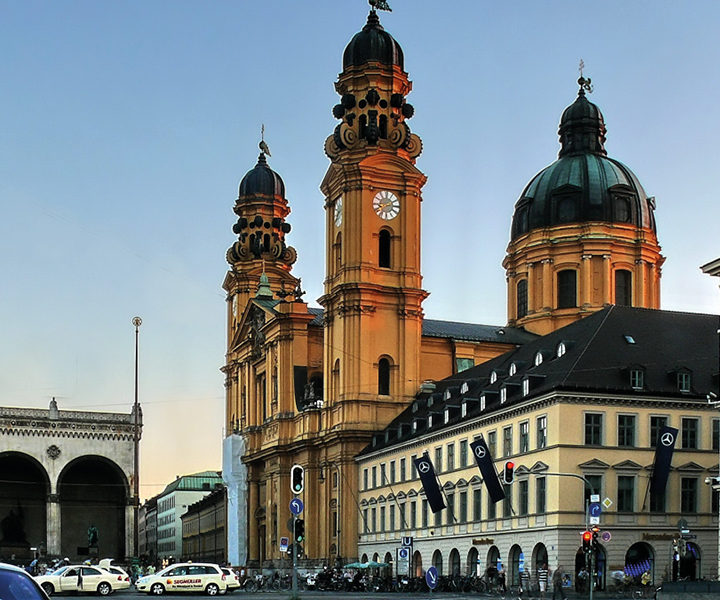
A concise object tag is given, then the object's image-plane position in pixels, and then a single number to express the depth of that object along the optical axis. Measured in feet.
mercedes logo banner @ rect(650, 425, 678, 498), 192.95
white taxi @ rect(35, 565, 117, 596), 177.06
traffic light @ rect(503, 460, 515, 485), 155.33
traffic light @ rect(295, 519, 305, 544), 132.87
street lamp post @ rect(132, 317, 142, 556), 303.89
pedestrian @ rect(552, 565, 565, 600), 165.78
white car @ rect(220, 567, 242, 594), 182.80
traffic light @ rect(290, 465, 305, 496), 123.03
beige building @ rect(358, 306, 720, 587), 201.36
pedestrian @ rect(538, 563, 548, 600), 190.21
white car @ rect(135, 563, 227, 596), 179.22
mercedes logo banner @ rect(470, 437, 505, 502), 215.10
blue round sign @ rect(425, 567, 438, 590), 131.03
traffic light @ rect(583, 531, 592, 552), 146.45
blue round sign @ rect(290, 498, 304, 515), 132.77
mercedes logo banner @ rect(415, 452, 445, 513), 243.19
